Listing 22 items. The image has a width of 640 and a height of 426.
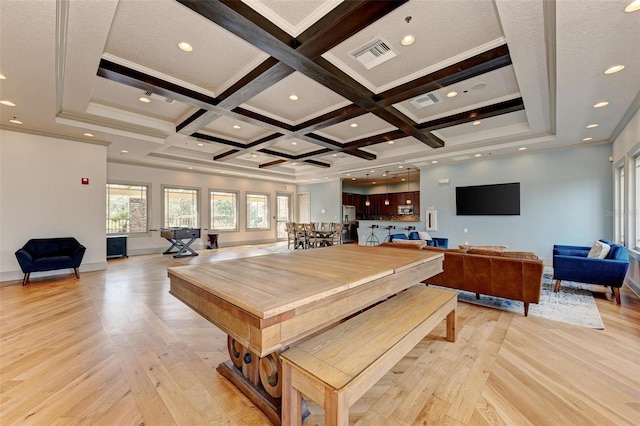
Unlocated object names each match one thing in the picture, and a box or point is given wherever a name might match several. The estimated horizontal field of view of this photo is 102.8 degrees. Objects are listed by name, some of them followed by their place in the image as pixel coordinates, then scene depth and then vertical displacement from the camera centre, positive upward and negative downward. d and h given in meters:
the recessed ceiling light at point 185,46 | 2.76 +1.83
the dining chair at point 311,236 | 8.51 -0.82
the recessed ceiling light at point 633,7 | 1.82 +1.48
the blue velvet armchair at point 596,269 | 3.52 -0.84
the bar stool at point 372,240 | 9.18 -1.03
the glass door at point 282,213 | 11.74 -0.06
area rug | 3.07 -1.29
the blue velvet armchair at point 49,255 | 4.38 -0.80
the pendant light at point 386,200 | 12.79 +0.58
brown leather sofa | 3.14 -0.83
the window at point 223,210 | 9.62 +0.07
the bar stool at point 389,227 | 8.41 -0.52
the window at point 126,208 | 7.49 +0.12
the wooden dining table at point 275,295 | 1.12 -0.45
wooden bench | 1.16 -0.79
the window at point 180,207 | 8.52 +0.16
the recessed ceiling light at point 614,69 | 2.62 +1.48
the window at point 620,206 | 4.80 +0.10
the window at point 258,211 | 10.73 +0.03
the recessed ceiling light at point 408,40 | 2.64 +1.81
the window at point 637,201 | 4.19 +0.17
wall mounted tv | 6.60 +0.32
